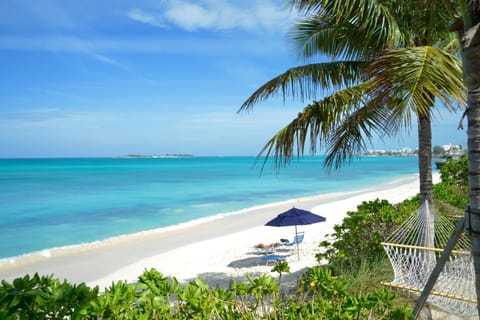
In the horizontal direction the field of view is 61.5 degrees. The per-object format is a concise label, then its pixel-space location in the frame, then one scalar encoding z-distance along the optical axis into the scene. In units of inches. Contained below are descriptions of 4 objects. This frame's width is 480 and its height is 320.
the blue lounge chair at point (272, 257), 307.2
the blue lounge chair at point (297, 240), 329.2
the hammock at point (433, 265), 133.5
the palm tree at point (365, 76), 138.6
